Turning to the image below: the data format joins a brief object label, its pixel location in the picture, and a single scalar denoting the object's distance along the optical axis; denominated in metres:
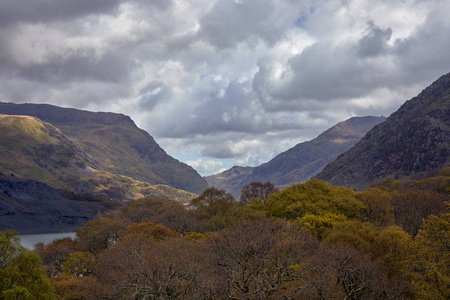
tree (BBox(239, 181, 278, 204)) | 166.50
